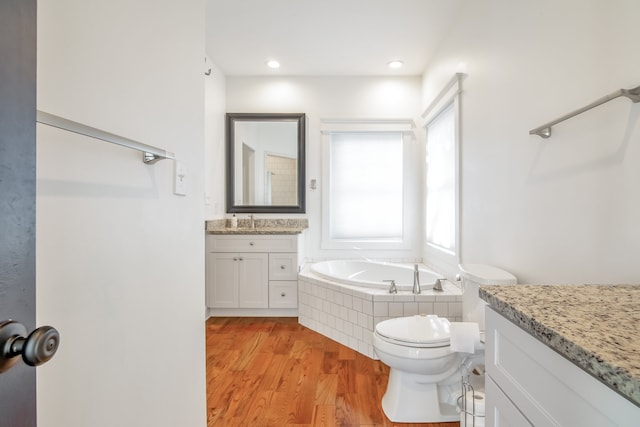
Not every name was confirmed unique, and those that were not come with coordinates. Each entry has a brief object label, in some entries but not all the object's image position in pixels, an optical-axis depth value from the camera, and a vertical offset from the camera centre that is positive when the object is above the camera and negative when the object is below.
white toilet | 1.57 -0.76
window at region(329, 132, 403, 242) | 3.56 +0.30
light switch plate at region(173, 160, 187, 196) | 1.07 +0.12
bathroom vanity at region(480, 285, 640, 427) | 0.44 -0.24
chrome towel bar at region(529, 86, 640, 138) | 0.89 +0.34
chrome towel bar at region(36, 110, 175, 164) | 0.51 +0.16
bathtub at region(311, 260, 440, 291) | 3.10 -0.60
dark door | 0.38 +0.03
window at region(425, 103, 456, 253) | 2.62 +0.29
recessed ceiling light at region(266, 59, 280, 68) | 3.26 +1.58
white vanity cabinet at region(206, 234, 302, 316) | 3.13 -0.57
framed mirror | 3.56 +0.58
